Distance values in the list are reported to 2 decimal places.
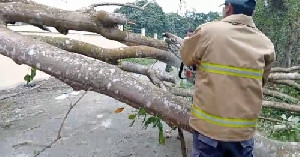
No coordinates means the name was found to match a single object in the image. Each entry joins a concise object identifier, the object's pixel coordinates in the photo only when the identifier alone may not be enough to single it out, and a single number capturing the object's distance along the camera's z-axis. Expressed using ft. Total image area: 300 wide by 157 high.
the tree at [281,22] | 18.22
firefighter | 3.84
